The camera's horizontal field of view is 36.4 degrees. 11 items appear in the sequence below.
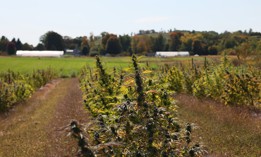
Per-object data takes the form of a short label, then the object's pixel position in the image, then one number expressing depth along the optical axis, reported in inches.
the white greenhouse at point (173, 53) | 5522.6
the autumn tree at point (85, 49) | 6141.7
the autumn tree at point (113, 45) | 5821.9
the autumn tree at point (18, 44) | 7303.2
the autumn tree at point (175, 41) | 6456.7
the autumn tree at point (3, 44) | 6235.2
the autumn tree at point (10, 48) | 5954.7
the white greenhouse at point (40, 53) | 5964.6
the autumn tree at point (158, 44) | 6555.1
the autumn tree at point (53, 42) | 7003.0
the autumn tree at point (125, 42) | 6358.3
